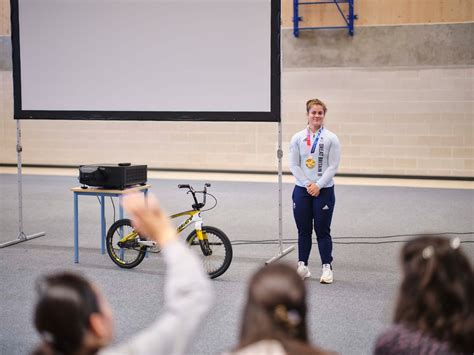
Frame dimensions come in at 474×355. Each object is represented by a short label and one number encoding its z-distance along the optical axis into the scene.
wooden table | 5.79
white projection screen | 6.04
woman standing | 5.20
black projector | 5.83
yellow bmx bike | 5.38
